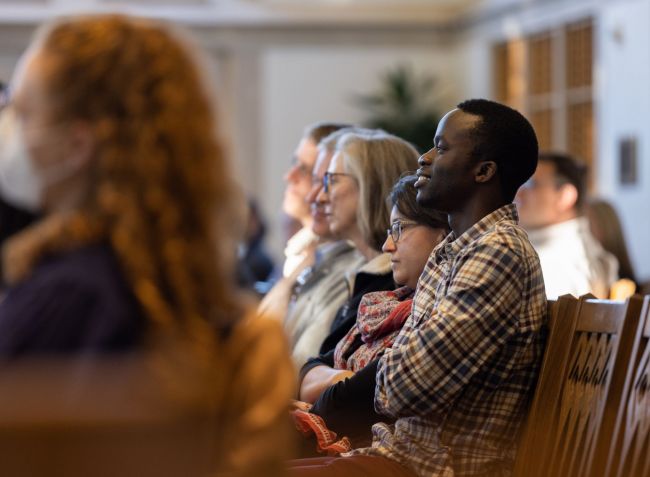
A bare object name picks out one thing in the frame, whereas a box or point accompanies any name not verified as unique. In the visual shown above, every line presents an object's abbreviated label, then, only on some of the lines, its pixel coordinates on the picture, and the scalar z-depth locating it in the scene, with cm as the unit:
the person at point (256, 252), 1474
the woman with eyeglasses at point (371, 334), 524
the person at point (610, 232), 1059
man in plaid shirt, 433
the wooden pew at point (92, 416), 250
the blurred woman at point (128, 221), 256
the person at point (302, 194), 783
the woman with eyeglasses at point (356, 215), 612
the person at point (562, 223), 884
